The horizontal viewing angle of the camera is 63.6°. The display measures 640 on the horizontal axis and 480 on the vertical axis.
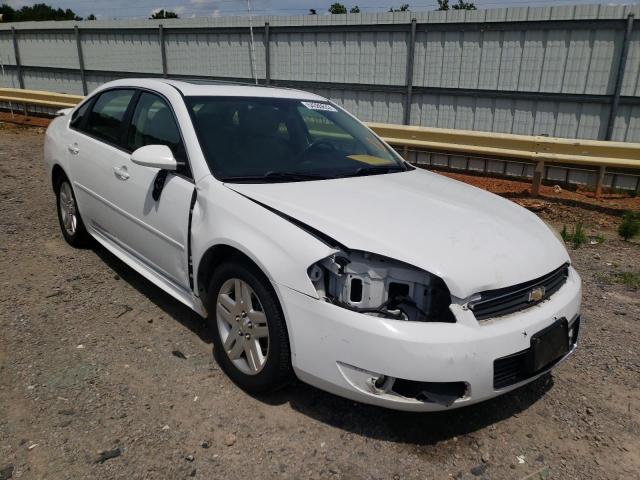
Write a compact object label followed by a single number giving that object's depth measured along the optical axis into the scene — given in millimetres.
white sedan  2297
